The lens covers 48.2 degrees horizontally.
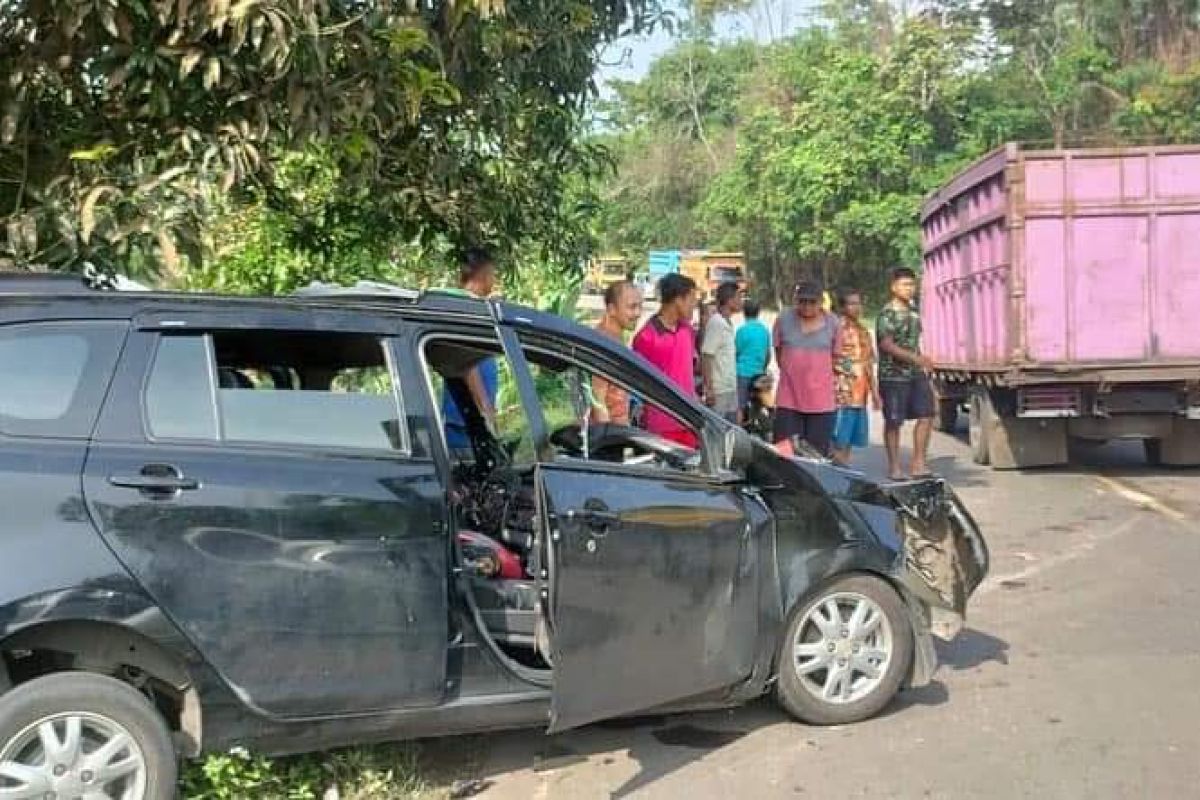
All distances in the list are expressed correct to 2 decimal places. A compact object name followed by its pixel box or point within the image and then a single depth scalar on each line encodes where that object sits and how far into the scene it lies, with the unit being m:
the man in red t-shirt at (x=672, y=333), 7.70
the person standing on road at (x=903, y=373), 10.45
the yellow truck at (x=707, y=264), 39.69
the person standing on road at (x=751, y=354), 11.22
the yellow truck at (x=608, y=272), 38.62
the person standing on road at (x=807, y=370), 8.87
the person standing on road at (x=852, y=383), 9.84
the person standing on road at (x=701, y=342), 9.14
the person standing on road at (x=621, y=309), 7.48
